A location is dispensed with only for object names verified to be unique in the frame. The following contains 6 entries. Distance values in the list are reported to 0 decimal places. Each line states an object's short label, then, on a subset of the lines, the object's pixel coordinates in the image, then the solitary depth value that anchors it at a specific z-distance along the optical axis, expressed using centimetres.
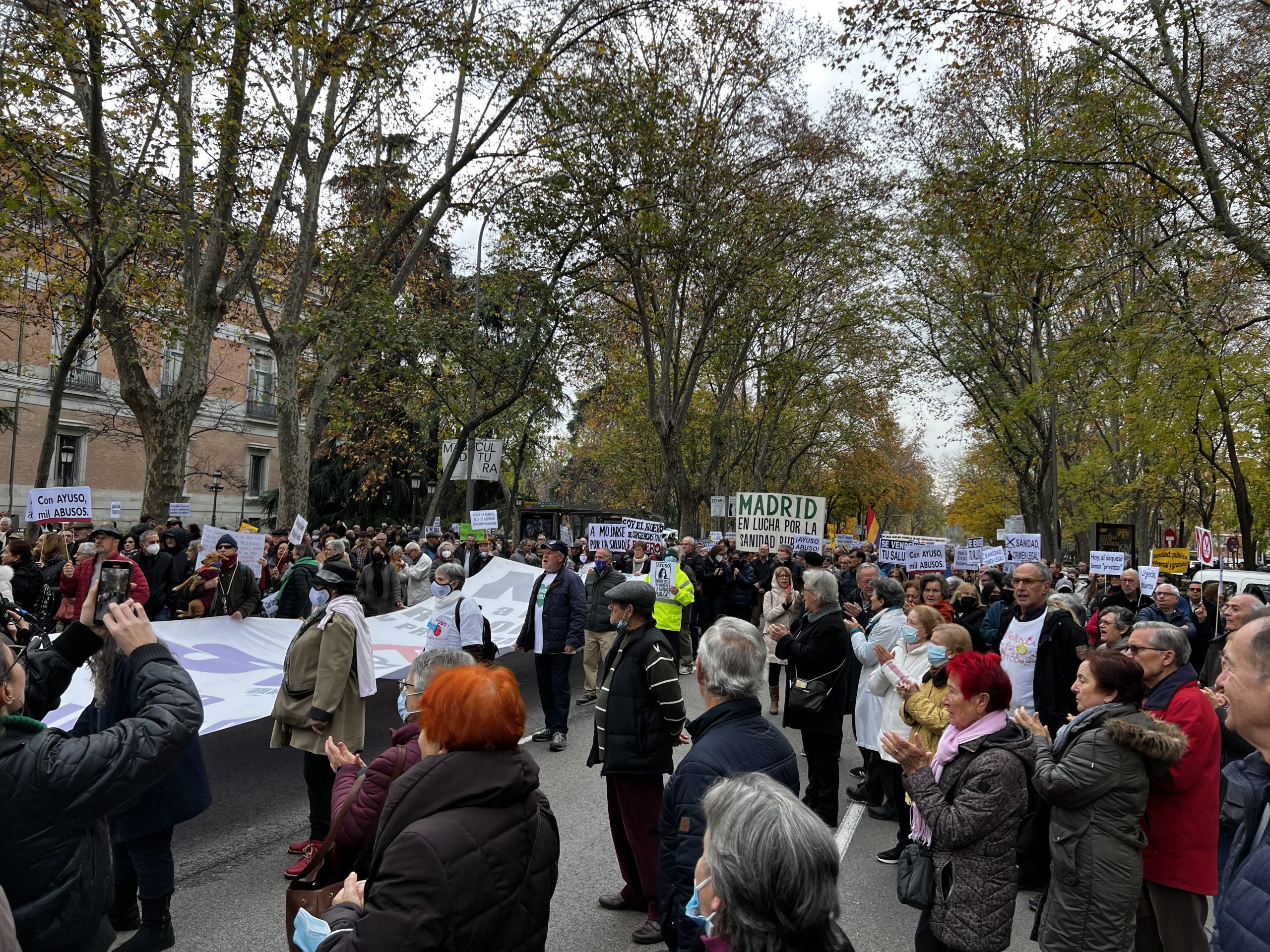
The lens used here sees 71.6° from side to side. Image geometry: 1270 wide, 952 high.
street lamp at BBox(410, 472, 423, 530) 2745
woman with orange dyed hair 216
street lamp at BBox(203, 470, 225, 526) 3369
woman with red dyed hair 311
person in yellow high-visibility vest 1069
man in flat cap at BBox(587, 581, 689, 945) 462
